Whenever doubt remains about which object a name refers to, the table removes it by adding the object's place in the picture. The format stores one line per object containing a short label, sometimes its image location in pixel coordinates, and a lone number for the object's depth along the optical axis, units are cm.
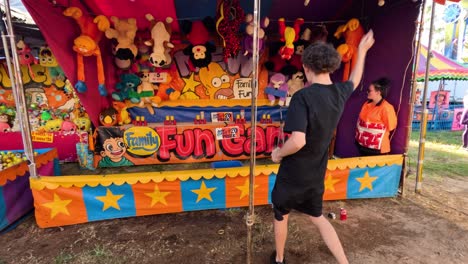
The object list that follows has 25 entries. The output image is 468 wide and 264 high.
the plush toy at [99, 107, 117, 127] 443
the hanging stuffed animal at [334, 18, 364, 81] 365
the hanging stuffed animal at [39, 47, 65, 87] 444
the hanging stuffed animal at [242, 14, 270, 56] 364
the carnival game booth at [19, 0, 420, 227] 282
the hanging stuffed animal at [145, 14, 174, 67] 395
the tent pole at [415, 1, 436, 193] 321
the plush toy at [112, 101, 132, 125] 460
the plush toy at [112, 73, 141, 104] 456
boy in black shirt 158
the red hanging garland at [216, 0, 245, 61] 354
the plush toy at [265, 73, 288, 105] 500
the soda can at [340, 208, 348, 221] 288
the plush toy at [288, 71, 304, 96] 509
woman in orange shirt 321
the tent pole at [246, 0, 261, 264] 177
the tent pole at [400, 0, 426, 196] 303
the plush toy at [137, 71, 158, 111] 466
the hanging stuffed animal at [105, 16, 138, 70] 375
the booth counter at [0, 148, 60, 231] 261
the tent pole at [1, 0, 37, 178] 227
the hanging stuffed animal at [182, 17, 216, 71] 406
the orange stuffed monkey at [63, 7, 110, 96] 329
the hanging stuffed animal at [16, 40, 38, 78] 421
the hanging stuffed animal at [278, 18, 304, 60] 384
